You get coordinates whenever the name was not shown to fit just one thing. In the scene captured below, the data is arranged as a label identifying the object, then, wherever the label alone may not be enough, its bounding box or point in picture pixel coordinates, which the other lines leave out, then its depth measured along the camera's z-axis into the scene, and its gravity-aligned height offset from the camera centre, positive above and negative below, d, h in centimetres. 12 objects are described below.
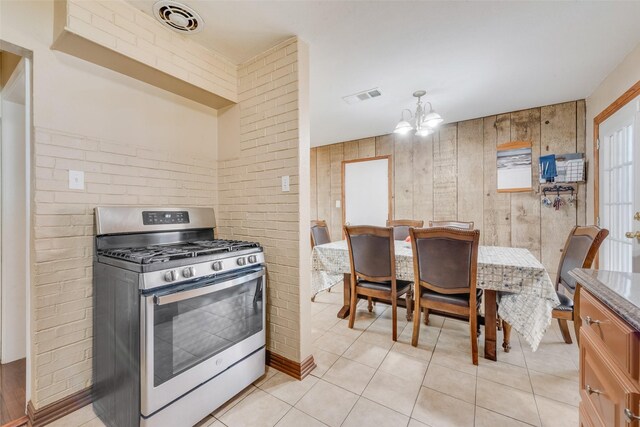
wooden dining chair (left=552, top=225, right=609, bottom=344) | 187 -39
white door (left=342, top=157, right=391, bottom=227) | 437 +32
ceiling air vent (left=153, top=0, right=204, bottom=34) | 153 +119
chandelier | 248 +85
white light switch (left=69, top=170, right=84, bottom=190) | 148 +18
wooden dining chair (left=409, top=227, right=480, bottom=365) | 189 -46
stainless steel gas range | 120 -58
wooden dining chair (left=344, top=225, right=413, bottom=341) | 224 -49
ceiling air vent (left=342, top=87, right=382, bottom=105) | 271 +123
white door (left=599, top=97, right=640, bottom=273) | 198 +19
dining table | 179 -57
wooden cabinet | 70 -48
